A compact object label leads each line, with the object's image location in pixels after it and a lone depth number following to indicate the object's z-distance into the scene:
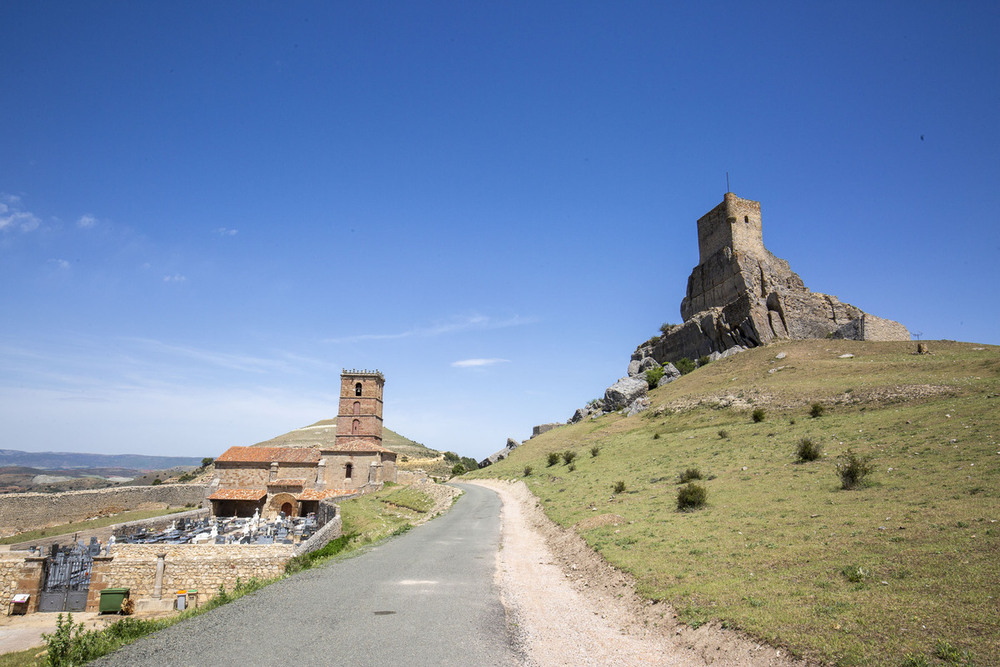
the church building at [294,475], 50.09
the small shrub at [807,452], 22.11
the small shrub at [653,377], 68.75
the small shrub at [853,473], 16.98
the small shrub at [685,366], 67.62
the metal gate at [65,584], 23.03
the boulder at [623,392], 68.50
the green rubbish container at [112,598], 21.34
